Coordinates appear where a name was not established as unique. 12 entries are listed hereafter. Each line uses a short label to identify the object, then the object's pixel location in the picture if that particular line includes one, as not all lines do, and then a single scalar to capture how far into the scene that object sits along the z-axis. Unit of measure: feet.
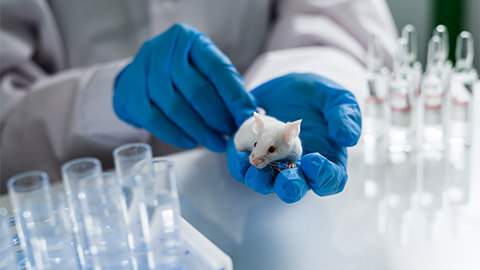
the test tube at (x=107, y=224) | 1.49
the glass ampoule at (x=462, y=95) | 2.60
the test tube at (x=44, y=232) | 1.45
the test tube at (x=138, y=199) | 1.52
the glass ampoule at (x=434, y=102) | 2.57
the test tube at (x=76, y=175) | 1.70
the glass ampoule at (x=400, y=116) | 2.54
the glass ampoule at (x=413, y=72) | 2.68
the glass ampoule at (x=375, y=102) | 2.62
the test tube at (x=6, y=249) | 1.36
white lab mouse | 1.66
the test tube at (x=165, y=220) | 1.47
